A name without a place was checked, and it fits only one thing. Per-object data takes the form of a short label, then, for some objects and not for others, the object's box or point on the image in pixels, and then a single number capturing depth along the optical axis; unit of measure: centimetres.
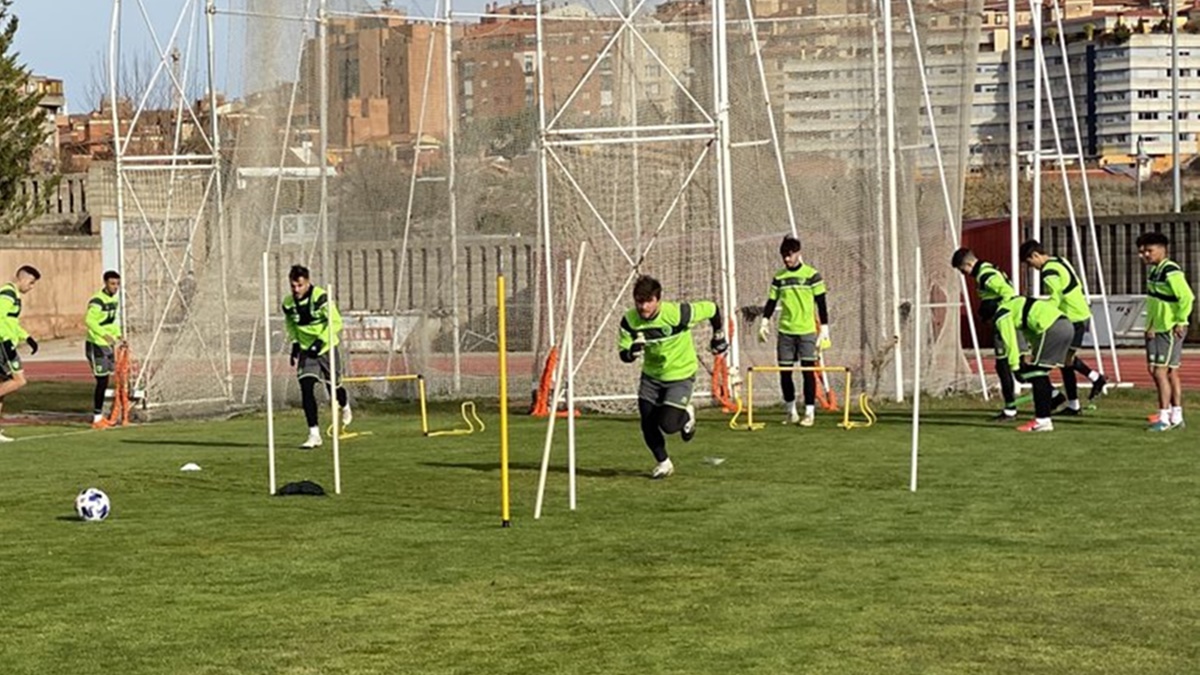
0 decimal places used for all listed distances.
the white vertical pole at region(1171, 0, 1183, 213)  5291
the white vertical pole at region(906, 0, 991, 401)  2694
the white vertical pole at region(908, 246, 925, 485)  1532
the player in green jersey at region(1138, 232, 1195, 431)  2102
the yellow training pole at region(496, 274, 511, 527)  1383
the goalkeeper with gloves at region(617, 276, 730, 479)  1719
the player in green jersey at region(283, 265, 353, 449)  2173
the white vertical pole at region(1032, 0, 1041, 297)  2675
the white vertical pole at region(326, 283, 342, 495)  1655
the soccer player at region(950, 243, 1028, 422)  2258
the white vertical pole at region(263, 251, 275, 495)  1633
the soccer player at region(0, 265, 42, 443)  2509
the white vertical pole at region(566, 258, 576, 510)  1449
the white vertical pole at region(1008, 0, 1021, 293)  2666
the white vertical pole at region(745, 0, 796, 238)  2728
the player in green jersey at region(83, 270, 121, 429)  2786
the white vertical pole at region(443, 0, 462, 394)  2956
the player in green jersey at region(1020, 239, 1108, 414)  2192
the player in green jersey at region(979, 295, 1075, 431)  2147
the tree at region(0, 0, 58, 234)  4859
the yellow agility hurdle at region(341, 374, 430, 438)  2327
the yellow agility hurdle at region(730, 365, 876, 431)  2216
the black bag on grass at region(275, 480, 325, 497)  1683
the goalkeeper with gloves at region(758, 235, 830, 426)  2328
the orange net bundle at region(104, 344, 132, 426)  2781
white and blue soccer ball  1538
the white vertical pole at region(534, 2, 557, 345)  2617
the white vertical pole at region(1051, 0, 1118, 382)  2694
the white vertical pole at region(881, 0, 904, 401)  2653
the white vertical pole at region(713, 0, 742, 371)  2608
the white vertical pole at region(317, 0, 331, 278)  2884
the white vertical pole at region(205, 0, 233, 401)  2895
